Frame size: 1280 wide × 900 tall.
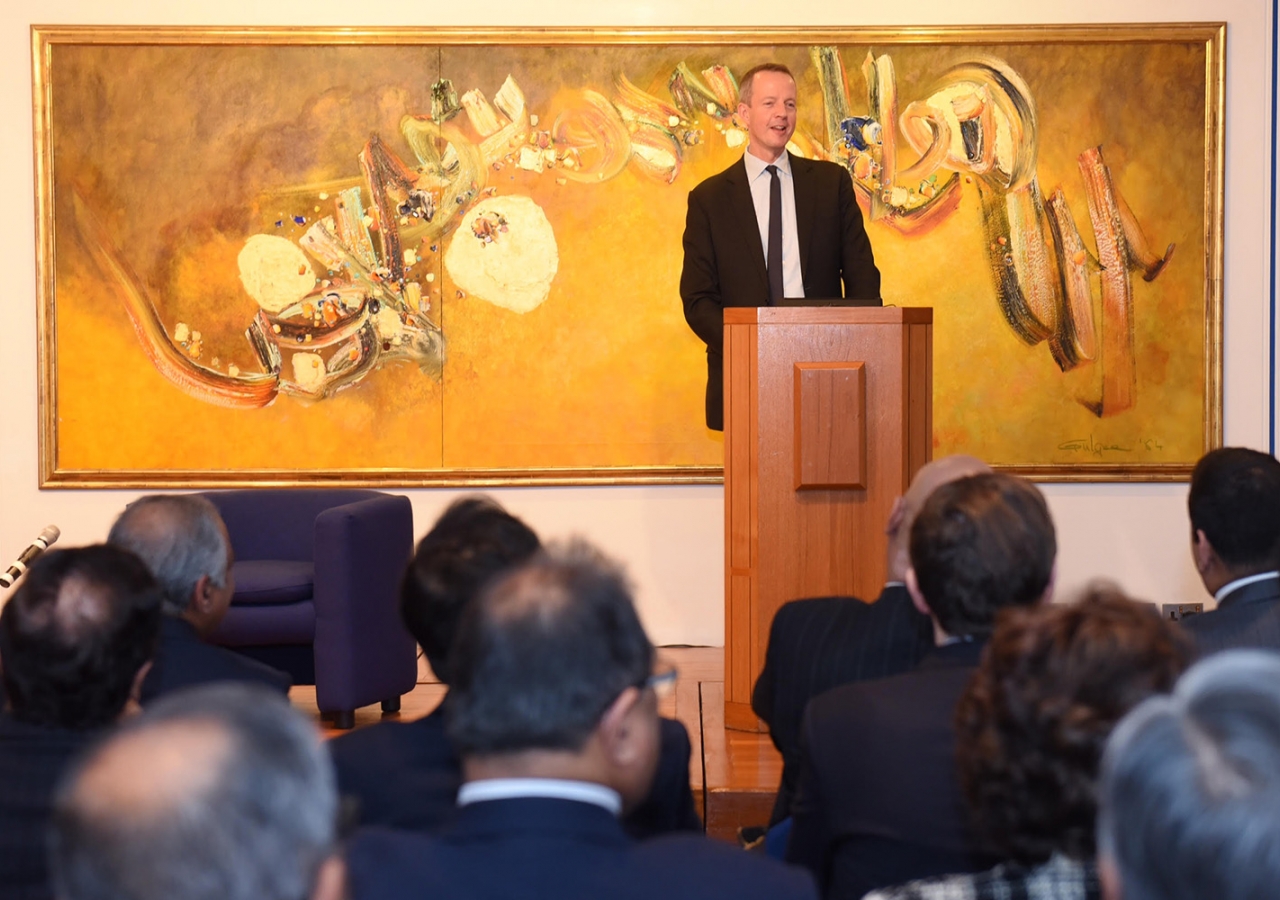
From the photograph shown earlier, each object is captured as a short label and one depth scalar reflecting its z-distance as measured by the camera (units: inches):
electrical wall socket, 250.4
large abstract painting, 251.6
